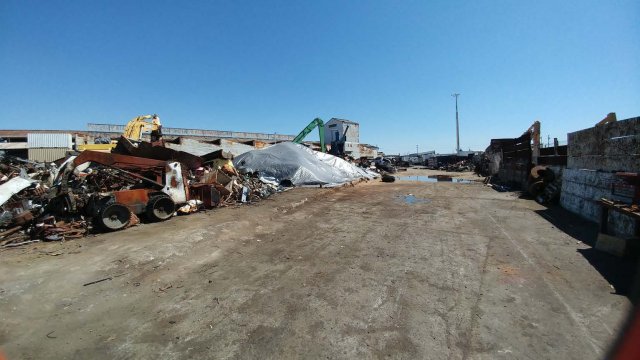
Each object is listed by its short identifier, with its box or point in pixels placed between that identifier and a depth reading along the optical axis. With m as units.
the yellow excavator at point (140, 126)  16.31
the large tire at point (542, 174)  11.91
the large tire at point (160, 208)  8.75
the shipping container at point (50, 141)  31.53
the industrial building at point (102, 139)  29.00
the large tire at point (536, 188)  12.12
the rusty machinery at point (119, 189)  7.89
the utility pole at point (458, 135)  55.22
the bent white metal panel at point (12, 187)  7.70
